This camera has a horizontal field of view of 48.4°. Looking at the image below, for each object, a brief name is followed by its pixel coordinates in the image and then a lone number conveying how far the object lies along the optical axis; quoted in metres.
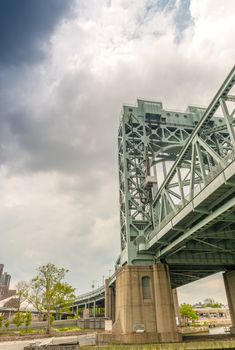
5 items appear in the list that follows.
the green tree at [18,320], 50.41
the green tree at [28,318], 50.19
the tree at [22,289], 55.49
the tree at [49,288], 52.16
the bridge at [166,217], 20.98
